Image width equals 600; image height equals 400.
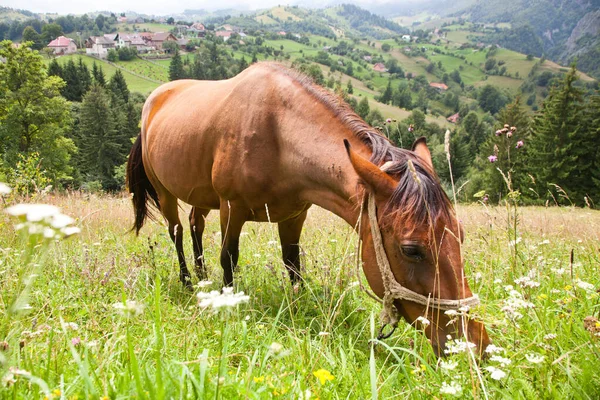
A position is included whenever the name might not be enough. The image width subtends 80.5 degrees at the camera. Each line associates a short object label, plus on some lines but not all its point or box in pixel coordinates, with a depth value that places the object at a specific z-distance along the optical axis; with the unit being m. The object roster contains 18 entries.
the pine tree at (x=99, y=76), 69.22
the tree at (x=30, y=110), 30.67
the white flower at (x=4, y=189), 0.84
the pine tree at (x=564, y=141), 34.16
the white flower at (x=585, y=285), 2.03
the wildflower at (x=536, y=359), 1.47
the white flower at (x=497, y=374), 1.32
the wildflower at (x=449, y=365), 1.53
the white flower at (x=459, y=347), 1.63
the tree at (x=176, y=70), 96.94
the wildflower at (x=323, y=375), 1.52
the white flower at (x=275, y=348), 1.17
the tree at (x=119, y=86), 68.81
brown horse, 2.30
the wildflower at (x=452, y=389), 1.44
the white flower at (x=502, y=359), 1.49
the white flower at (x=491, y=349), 1.63
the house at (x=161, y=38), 152.44
